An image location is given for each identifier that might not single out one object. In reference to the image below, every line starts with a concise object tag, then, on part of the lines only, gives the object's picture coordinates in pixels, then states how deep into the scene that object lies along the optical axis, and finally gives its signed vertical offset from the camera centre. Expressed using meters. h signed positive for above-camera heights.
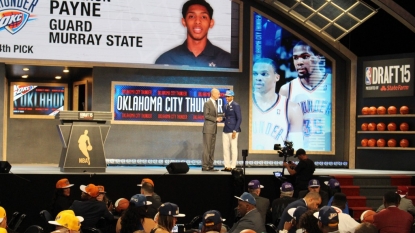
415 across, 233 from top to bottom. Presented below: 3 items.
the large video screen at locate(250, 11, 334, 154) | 19.09 +0.74
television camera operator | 14.45 -1.03
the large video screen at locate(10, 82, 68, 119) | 19.27 +0.49
